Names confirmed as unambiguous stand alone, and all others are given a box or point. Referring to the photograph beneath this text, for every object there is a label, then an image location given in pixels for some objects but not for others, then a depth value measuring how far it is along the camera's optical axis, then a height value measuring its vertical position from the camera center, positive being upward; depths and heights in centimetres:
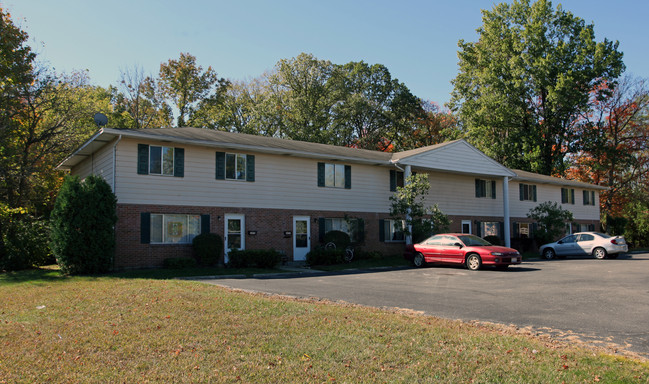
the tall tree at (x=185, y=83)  3759 +1125
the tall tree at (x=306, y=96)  4169 +1137
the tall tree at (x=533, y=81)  3628 +1087
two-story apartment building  1745 +164
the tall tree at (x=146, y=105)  3803 +957
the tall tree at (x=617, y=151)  3863 +592
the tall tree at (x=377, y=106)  4556 +1120
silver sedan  2392 -123
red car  1761 -113
